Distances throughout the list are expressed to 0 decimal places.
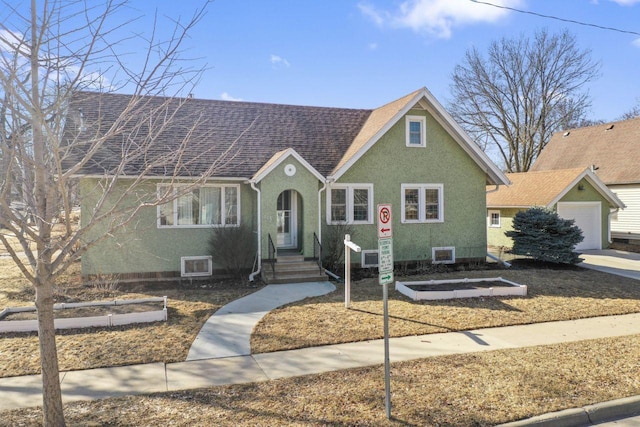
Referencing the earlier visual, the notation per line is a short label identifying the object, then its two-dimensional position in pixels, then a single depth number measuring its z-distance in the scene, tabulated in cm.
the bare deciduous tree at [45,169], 413
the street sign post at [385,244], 512
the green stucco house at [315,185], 1341
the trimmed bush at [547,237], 1588
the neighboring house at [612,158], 2311
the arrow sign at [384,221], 517
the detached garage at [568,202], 2012
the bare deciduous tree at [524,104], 3691
